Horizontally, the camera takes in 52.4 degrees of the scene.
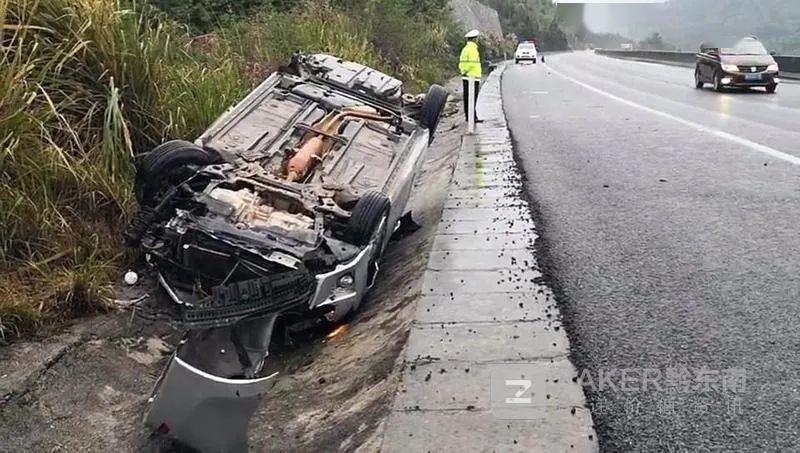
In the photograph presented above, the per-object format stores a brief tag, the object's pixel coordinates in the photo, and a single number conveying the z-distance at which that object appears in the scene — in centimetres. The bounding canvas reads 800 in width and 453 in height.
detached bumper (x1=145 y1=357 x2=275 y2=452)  364
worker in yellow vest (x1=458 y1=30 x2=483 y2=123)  1284
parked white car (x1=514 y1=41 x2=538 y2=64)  5012
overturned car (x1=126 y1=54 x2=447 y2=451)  381
